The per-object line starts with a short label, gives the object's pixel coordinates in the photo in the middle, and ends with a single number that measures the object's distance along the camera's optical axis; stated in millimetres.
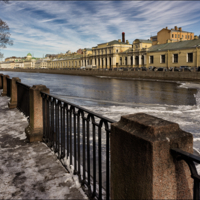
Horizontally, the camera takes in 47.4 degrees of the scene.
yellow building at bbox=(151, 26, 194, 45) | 78062
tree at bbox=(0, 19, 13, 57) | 20981
